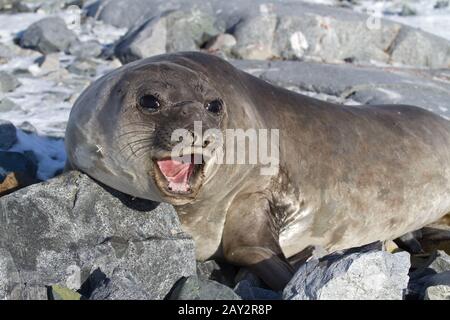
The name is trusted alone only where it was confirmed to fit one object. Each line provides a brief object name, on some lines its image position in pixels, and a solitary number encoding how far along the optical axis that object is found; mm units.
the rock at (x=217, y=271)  3941
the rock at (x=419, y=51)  10680
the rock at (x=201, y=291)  3100
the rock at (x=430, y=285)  3146
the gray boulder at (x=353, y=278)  2963
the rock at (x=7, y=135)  5385
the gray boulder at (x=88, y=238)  3408
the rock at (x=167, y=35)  9164
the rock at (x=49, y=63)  8352
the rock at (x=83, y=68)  8352
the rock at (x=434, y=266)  3809
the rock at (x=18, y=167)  4617
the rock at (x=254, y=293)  3338
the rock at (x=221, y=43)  9906
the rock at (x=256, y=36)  9852
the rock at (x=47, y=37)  9266
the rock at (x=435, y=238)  4993
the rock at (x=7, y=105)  6656
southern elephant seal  3604
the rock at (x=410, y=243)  5016
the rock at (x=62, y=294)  3031
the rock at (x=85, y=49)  9242
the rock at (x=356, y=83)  7699
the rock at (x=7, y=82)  7355
